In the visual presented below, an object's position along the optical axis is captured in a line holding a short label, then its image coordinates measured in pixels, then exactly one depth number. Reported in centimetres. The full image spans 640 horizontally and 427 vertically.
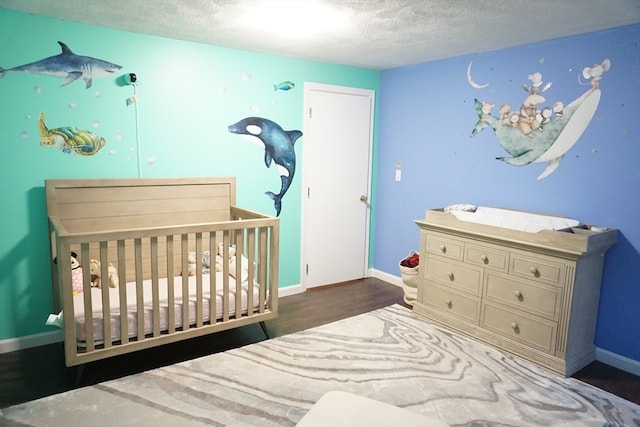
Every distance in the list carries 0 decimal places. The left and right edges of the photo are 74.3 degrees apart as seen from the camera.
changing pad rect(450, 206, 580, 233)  280
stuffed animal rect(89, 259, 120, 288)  281
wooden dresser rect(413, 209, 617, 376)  259
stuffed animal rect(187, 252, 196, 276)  313
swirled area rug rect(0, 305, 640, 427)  215
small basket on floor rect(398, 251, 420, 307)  373
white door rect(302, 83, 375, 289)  402
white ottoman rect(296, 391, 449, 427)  150
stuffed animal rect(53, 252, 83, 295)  264
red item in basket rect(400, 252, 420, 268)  385
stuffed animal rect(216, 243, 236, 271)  309
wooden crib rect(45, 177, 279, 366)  236
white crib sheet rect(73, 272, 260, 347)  241
